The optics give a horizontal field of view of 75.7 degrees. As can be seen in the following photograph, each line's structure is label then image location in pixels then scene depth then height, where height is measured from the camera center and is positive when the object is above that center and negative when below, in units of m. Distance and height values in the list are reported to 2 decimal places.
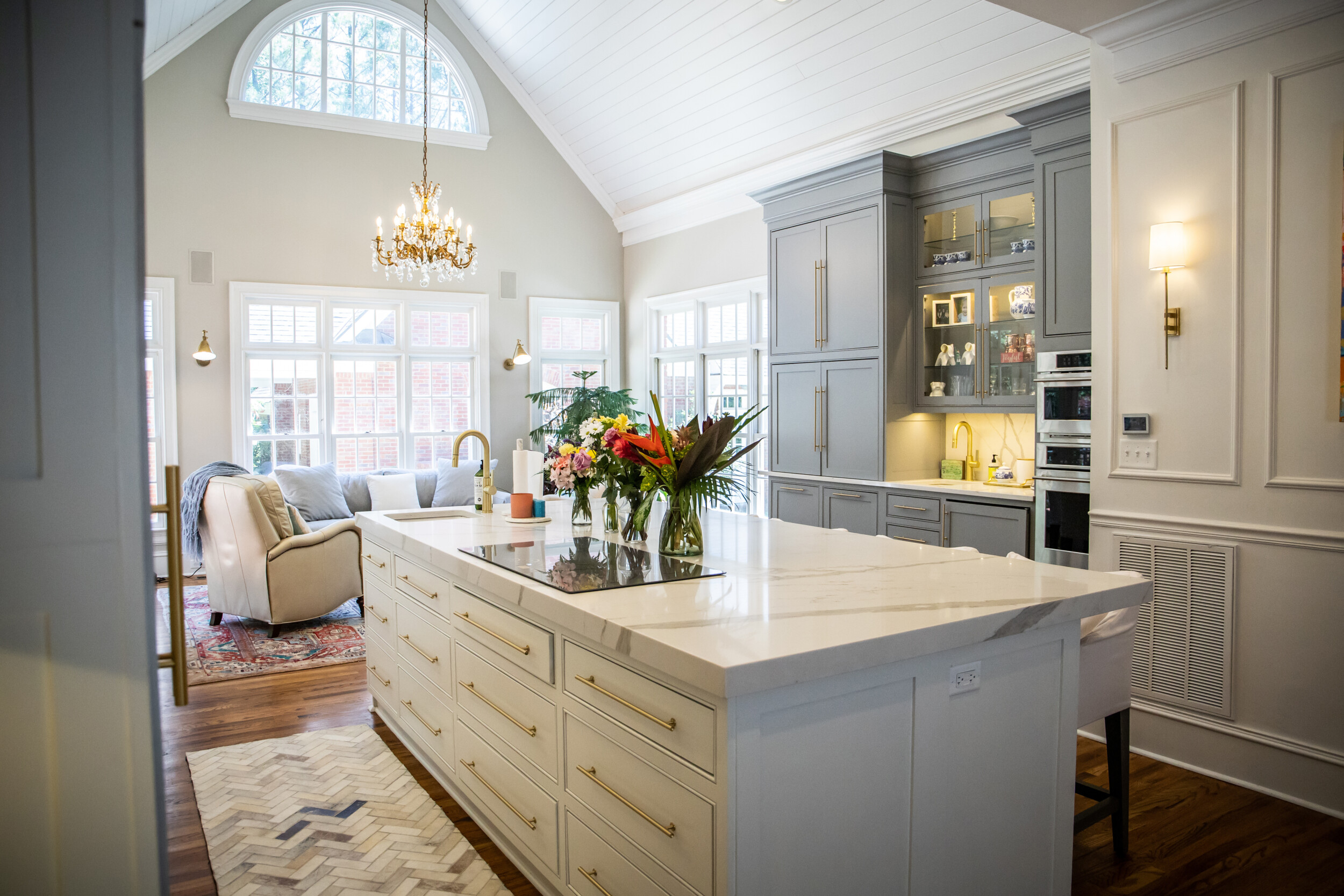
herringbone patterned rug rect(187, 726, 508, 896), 2.46 -1.29
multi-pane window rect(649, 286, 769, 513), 6.76 +0.57
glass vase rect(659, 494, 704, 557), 2.49 -0.31
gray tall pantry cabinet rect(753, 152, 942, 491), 5.02 +0.60
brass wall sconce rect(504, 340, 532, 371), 7.77 +0.61
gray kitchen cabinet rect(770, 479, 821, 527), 5.48 -0.50
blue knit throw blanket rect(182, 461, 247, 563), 5.31 -0.44
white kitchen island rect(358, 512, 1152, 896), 1.57 -0.63
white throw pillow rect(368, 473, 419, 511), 6.98 -0.54
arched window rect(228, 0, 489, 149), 6.96 +2.95
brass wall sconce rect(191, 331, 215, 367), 6.61 +0.56
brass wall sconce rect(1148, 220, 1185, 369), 3.21 +0.64
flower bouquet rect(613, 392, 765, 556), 2.36 -0.11
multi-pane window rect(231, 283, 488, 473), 7.09 +0.43
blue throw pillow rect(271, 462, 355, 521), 6.51 -0.50
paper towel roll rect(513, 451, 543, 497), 3.45 -0.20
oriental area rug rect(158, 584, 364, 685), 4.54 -1.25
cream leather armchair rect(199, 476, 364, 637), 5.03 -0.78
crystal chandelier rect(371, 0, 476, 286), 5.87 +1.28
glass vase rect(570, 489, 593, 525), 3.05 -0.31
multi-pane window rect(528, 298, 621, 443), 8.11 +0.80
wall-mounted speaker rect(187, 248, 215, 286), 6.73 +1.24
